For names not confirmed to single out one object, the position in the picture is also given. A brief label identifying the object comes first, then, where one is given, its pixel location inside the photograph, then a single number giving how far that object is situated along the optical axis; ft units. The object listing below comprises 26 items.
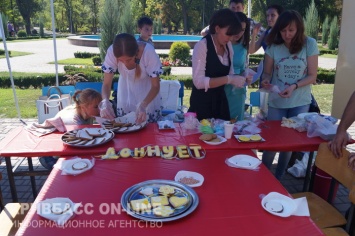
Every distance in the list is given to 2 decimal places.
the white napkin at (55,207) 4.44
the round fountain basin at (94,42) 61.16
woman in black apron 7.82
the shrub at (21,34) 94.27
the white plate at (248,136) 7.40
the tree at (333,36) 59.35
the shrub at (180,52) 39.29
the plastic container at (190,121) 8.23
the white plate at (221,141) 7.29
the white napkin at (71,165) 5.80
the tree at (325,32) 66.80
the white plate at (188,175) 5.57
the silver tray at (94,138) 6.99
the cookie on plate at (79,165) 5.94
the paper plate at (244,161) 6.10
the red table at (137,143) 6.89
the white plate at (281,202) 4.62
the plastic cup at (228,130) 7.54
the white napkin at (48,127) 8.05
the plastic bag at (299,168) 11.13
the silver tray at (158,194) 4.47
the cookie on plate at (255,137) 7.41
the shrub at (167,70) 30.66
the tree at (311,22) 40.30
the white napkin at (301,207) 4.67
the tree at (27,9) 107.24
